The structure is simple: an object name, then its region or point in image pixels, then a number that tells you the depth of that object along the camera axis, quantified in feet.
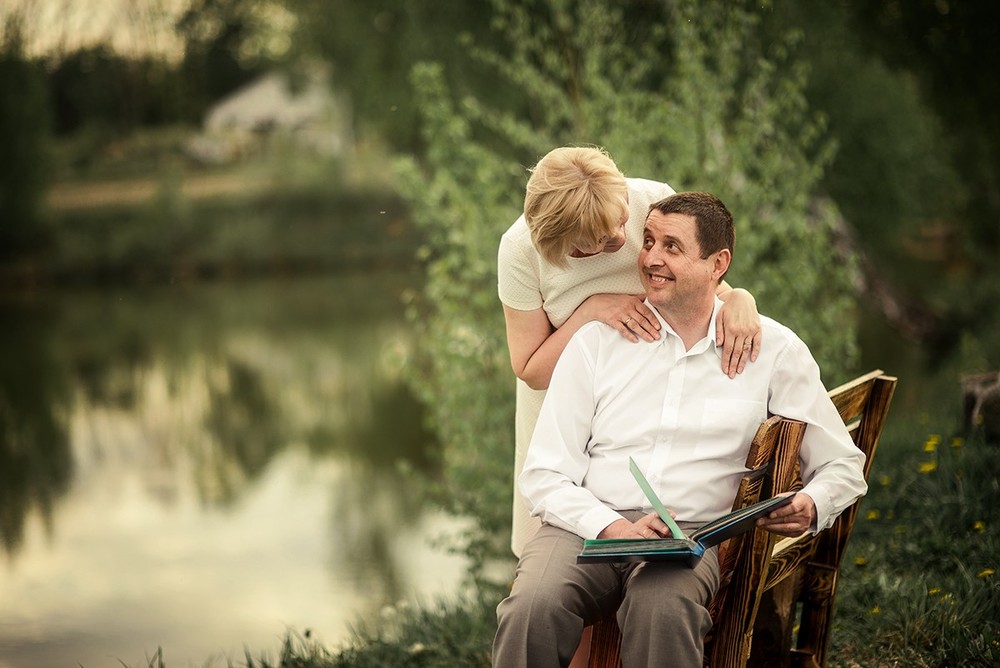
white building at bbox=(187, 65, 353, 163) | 93.30
